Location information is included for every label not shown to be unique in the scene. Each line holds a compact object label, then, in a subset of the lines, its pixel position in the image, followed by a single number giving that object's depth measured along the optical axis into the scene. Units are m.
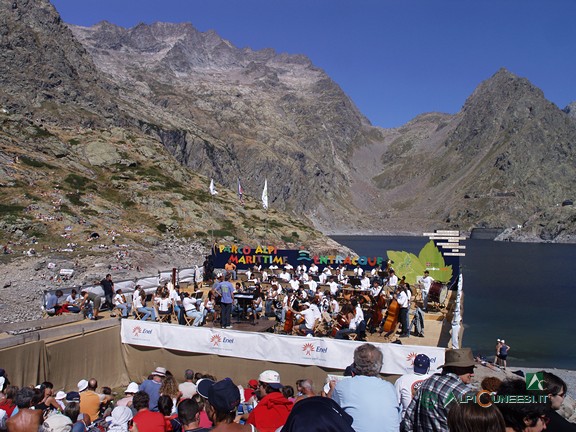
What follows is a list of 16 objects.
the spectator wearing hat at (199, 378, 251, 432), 4.22
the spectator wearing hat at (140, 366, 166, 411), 8.29
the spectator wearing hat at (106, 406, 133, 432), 6.77
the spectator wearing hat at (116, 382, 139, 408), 8.18
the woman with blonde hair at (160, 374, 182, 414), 7.67
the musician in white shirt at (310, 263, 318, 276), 27.88
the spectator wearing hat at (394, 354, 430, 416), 5.68
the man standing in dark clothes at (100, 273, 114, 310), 18.80
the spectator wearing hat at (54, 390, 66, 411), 8.56
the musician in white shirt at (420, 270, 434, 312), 20.62
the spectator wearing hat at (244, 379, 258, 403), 9.17
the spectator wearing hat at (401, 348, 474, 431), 4.27
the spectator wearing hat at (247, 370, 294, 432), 5.58
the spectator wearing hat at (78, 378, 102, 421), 8.48
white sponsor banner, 10.99
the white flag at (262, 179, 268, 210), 37.72
